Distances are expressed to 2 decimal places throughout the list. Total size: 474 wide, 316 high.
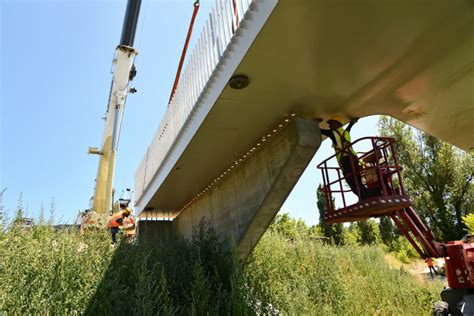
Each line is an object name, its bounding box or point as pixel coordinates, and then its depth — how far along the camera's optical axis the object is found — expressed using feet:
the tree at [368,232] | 100.37
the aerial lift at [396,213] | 19.01
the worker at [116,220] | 36.40
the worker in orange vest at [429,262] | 20.43
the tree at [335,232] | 86.74
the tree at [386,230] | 101.45
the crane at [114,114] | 47.16
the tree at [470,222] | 46.61
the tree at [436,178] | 90.63
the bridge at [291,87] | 13.03
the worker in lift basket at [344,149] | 20.33
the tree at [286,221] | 102.83
